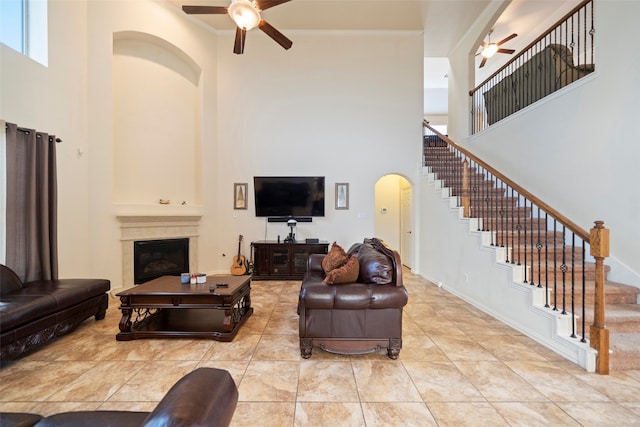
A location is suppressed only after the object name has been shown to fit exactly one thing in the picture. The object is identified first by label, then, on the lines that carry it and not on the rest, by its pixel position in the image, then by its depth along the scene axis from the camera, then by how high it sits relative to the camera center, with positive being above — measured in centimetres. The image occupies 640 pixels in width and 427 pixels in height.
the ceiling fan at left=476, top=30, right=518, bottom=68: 562 +329
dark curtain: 315 +8
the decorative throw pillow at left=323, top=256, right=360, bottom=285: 250 -57
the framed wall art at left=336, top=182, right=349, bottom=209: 593 +33
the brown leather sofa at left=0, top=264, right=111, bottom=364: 227 -91
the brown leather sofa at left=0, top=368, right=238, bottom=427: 79 -60
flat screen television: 576 +33
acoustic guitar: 553 -110
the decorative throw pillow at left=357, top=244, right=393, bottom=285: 248 -53
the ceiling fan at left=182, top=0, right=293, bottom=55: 315 +235
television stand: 546 -95
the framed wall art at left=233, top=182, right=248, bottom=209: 589 +34
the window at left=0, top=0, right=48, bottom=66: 348 +235
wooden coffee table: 279 -96
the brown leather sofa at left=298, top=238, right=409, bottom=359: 242 -97
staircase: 238 -77
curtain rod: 308 +95
